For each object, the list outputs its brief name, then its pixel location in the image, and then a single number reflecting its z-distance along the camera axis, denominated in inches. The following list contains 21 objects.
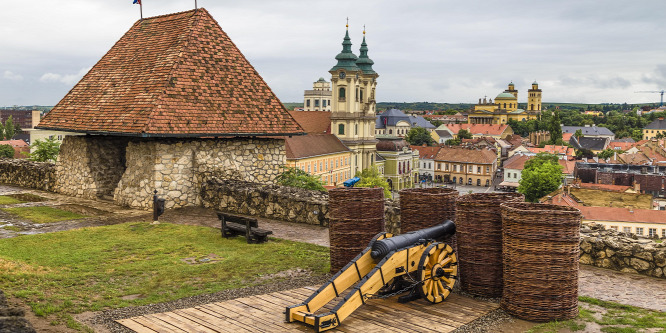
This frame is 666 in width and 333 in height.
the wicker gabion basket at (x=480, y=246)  298.8
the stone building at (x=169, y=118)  559.2
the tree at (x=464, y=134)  7071.9
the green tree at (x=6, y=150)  3371.6
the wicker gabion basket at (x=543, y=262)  266.1
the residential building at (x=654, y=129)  6880.4
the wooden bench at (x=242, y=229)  426.6
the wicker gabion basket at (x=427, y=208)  331.9
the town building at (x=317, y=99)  7155.5
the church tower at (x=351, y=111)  3905.0
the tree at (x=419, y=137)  6077.8
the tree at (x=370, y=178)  2906.0
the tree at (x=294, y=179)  646.5
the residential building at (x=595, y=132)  6855.3
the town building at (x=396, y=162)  4252.0
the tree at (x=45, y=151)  946.7
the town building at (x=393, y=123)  6909.9
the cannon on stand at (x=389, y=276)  256.8
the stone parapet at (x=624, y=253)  354.5
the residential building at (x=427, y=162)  4680.1
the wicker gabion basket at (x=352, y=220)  336.8
